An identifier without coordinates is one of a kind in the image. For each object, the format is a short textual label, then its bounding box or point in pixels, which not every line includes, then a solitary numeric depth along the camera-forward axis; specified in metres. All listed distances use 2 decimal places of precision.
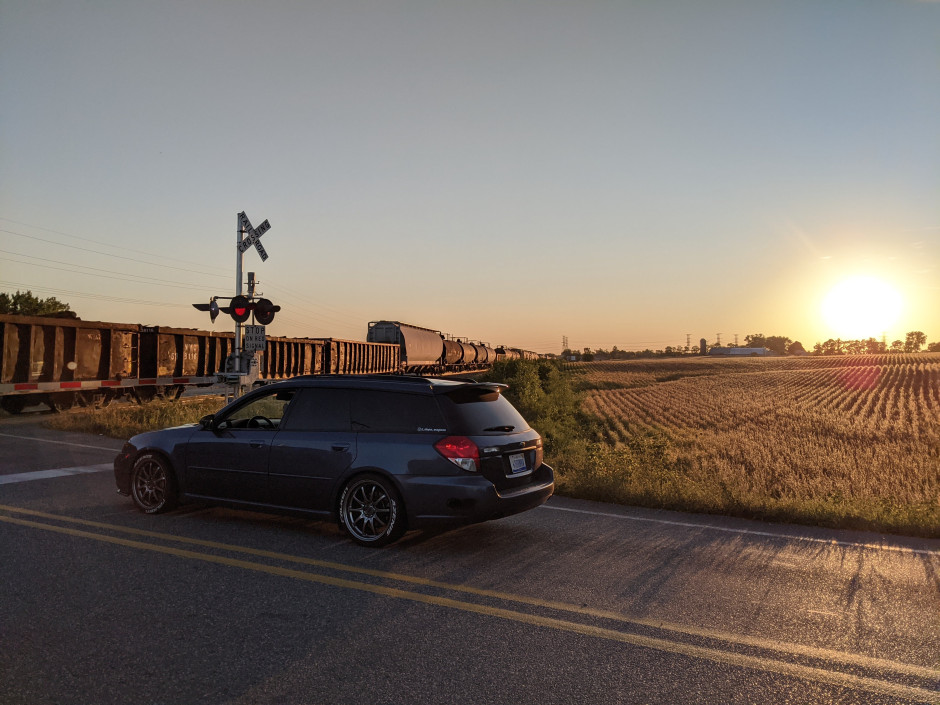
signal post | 16.61
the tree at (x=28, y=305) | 68.89
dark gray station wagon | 6.48
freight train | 18.28
